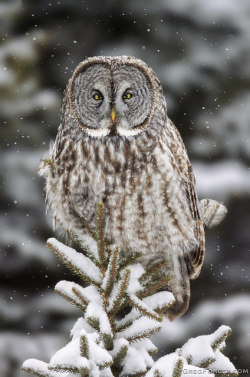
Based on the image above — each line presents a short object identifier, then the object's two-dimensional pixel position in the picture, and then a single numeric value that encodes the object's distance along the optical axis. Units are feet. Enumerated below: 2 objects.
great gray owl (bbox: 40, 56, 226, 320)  28.36
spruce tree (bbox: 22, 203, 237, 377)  26.56
